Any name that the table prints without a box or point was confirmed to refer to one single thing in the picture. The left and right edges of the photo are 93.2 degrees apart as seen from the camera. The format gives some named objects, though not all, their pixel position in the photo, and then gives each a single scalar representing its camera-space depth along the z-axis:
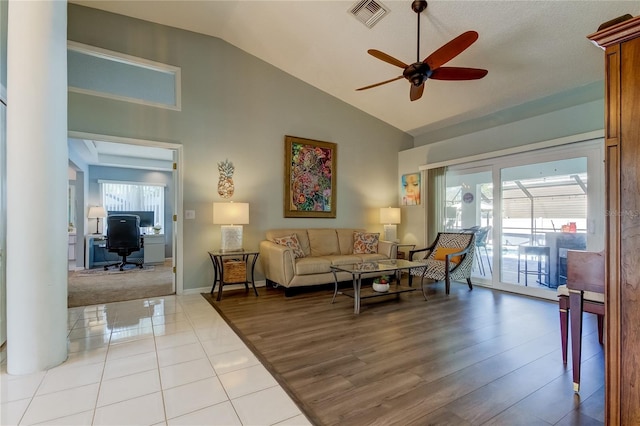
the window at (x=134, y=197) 7.71
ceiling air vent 3.35
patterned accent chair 4.38
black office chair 6.18
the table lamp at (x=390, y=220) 5.75
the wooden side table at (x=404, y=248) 5.68
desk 6.76
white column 2.06
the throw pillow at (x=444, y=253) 4.65
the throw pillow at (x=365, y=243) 5.18
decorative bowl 3.74
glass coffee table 3.49
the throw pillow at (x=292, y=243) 4.61
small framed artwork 5.92
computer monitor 7.77
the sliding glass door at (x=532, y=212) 3.75
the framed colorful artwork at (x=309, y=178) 5.08
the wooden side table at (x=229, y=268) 4.05
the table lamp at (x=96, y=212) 6.97
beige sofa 4.15
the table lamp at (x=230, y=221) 4.18
